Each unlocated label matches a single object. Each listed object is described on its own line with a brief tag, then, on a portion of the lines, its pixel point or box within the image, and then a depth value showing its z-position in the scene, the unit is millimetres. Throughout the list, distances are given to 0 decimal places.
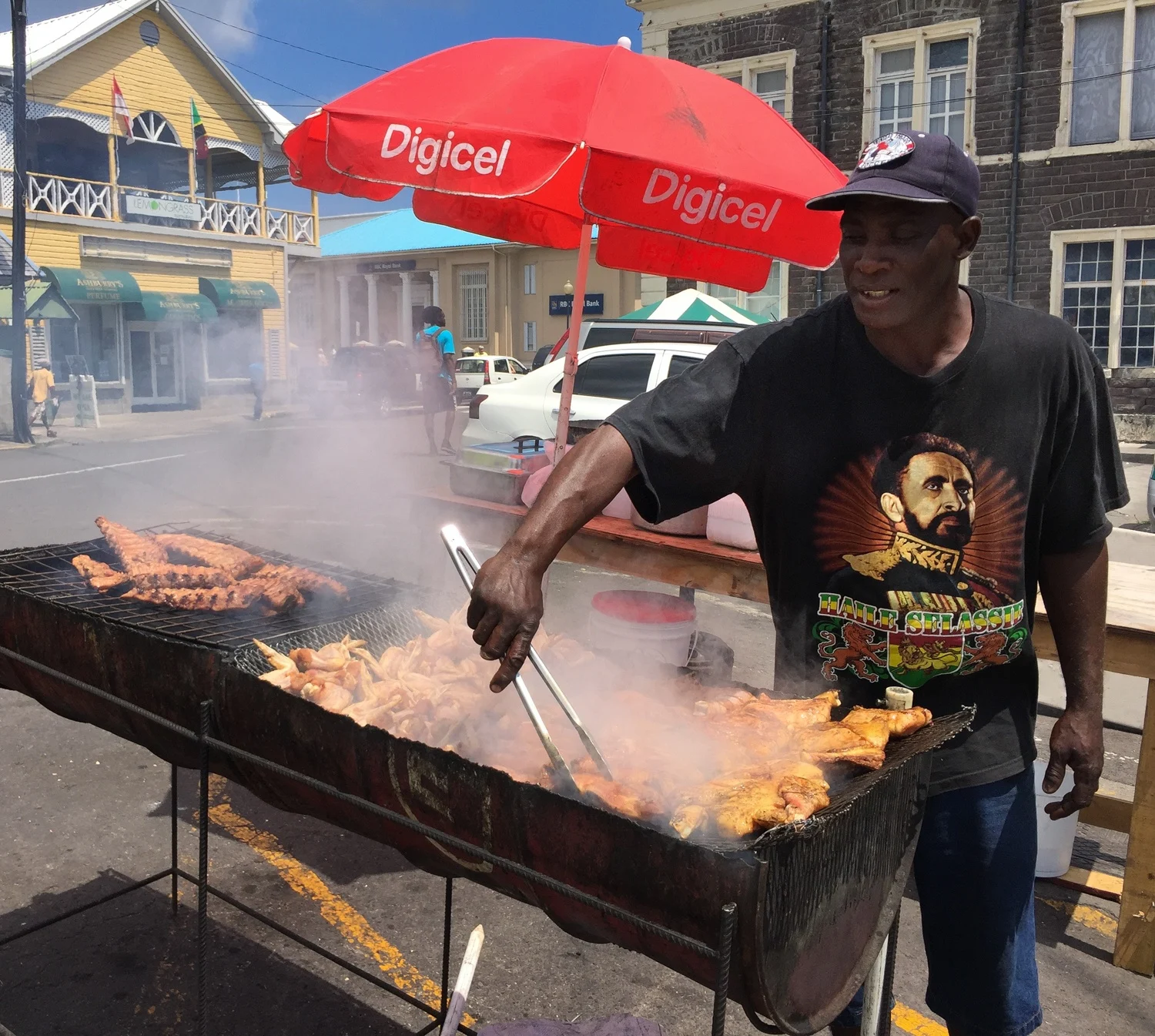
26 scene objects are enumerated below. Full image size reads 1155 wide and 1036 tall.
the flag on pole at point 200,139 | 25422
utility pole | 15844
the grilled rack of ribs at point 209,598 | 3266
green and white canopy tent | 14859
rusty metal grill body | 1609
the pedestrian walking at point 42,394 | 17845
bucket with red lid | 4203
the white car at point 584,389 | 10117
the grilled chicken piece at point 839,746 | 1935
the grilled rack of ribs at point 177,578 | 3461
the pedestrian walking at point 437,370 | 14000
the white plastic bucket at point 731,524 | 4500
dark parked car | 22016
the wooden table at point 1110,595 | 3271
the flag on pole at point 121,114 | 24141
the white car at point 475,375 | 25156
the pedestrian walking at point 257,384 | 21531
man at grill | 1991
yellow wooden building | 23219
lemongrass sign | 24328
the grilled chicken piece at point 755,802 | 1756
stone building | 17281
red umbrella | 4184
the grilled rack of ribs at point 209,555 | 3738
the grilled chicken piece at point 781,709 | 2148
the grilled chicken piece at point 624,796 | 1886
